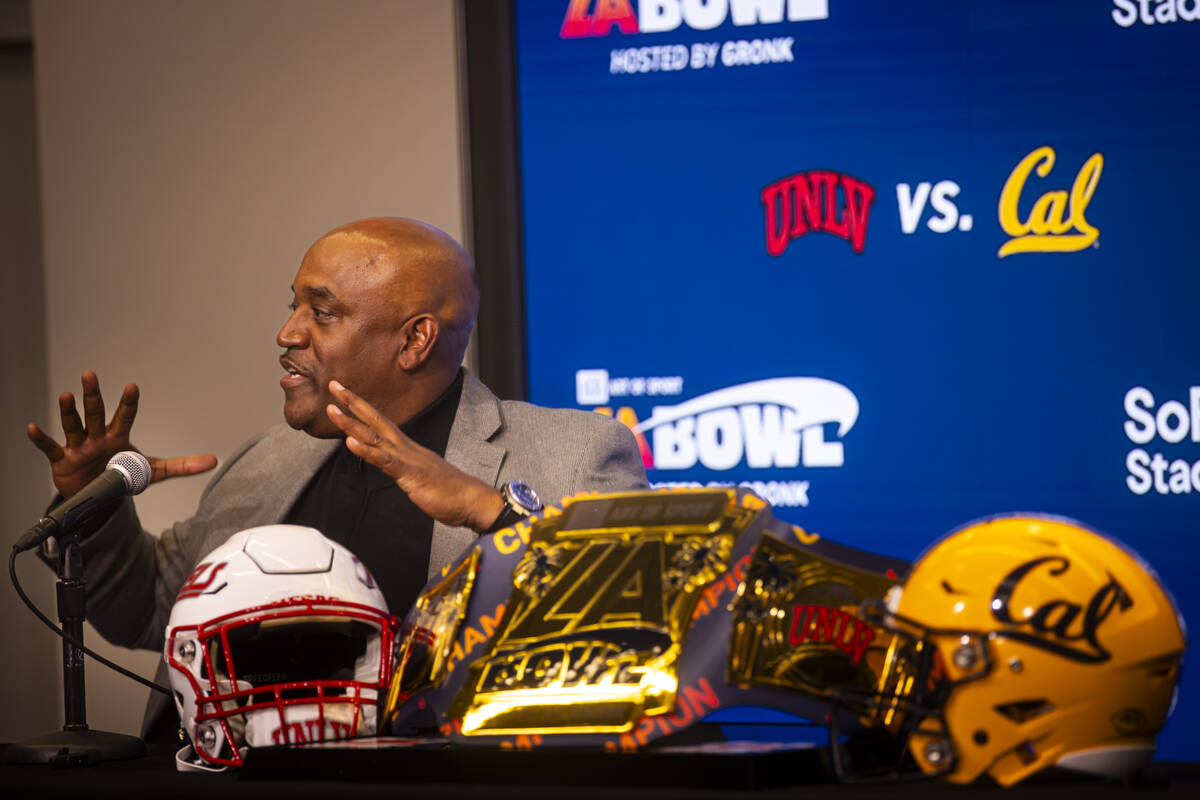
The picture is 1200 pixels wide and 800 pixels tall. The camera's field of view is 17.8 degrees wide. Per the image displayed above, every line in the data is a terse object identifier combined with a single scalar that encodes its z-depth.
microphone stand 4.12
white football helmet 4.04
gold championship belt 3.86
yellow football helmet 3.79
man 4.74
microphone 4.20
